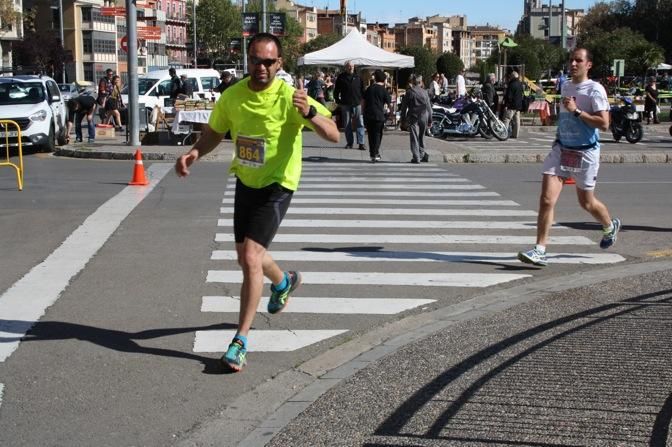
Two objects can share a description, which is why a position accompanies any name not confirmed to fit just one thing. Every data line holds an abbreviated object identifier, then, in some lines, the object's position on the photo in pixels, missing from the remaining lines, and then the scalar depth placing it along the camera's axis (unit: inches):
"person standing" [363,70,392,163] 840.9
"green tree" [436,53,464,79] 3990.4
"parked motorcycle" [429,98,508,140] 1120.2
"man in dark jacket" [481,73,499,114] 1250.7
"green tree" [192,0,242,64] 5502.0
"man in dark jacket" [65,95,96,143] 1077.1
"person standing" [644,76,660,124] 1406.3
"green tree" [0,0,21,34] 2139.9
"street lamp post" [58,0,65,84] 3220.0
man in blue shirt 375.9
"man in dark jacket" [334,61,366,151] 948.6
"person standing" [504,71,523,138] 1104.8
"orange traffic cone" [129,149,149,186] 669.3
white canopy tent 1294.3
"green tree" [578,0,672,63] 3575.3
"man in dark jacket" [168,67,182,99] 1218.6
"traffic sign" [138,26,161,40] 1670.8
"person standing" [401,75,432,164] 832.9
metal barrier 637.3
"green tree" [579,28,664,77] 2453.2
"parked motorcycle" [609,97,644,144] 1075.3
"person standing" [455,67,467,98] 1387.8
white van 1328.7
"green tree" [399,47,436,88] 4313.5
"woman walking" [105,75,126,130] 1275.8
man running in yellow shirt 249.1
